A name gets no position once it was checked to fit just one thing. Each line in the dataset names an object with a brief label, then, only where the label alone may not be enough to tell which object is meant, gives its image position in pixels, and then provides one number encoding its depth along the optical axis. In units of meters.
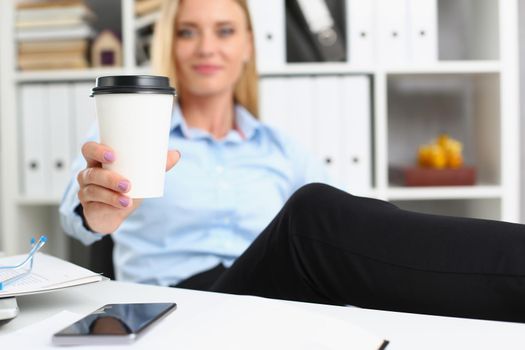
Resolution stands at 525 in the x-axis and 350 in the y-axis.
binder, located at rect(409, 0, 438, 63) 2.13
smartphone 0.62
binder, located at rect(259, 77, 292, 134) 2.16
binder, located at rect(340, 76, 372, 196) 2.15
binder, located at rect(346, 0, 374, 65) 2.13
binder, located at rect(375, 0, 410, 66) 2.13
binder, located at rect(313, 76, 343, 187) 2.15
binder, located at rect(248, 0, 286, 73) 2.14
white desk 0.66
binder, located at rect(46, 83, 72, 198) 2.23
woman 0.84
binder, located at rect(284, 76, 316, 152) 2.16
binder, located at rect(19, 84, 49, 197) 2.24
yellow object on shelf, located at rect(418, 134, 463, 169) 2.21
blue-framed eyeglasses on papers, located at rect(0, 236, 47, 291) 0.77
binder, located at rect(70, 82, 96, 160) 2.22
